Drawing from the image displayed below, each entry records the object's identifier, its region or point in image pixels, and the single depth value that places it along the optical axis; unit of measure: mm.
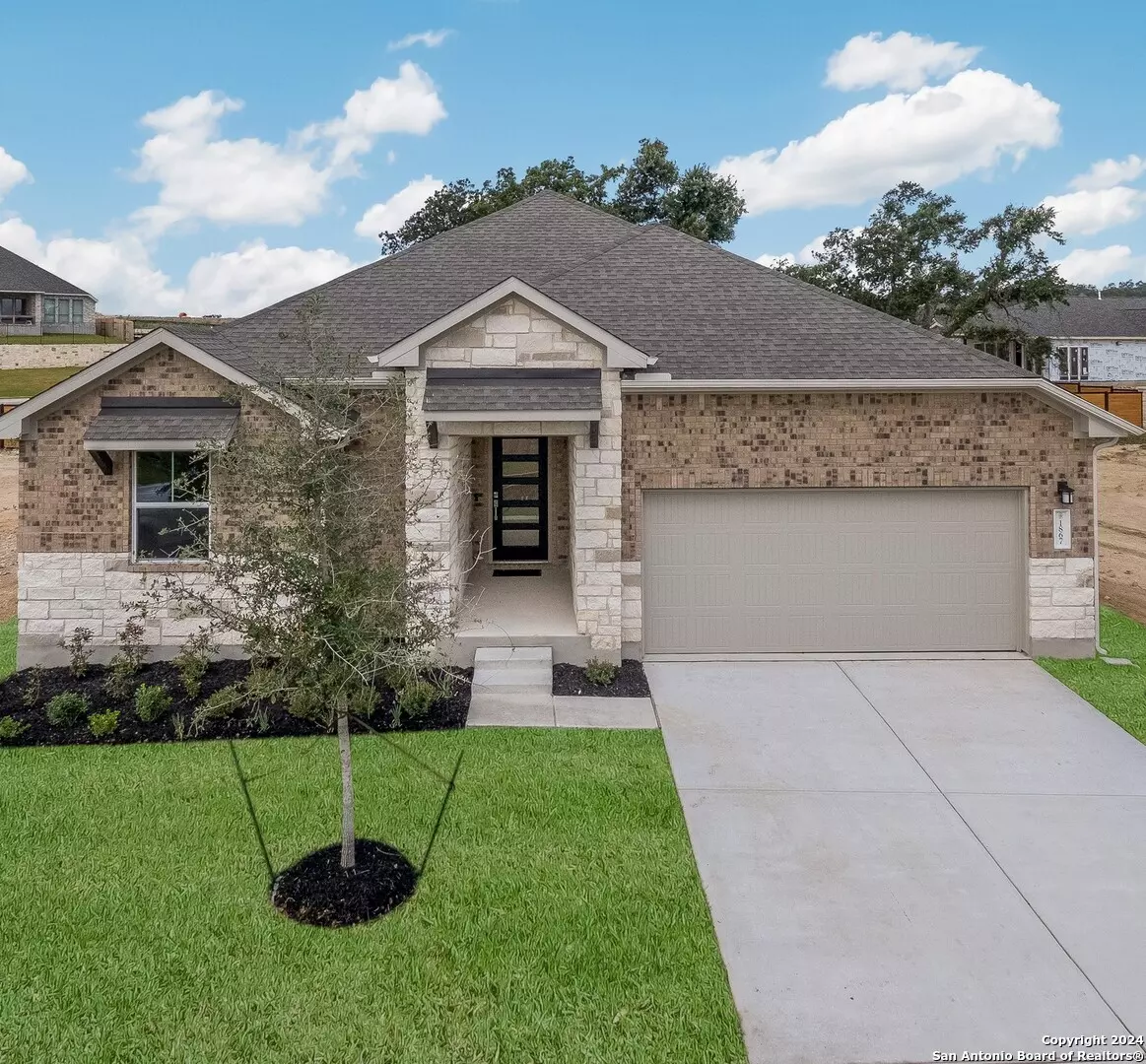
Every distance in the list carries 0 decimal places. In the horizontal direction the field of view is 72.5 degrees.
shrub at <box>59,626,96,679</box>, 9719
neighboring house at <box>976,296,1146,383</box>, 44344
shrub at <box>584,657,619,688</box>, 9383
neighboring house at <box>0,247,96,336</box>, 54656
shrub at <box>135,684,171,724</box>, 8227
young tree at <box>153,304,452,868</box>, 4922
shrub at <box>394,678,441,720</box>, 8164
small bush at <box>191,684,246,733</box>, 7391
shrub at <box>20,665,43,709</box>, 8789
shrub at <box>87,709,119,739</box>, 7934
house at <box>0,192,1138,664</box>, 9703
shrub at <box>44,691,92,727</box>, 8148
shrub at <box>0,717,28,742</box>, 7848
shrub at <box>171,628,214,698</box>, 8906
